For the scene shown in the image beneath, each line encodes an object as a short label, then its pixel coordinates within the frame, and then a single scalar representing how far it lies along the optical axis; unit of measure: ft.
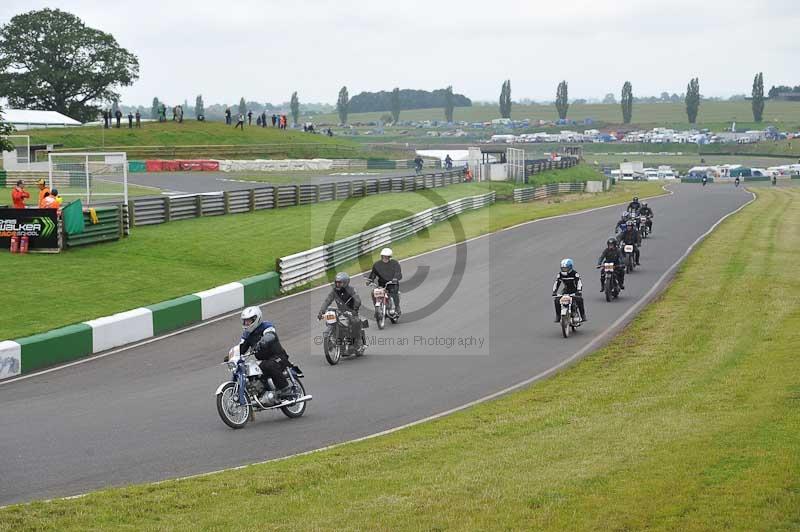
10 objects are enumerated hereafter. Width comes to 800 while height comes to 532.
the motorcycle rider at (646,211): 143.84
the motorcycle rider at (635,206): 138.92
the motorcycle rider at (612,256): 93.71
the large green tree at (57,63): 334.65
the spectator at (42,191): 109.17
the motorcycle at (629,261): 112.57
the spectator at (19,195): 118.01
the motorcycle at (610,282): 93.45
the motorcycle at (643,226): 145.59
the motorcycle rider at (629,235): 111.34
